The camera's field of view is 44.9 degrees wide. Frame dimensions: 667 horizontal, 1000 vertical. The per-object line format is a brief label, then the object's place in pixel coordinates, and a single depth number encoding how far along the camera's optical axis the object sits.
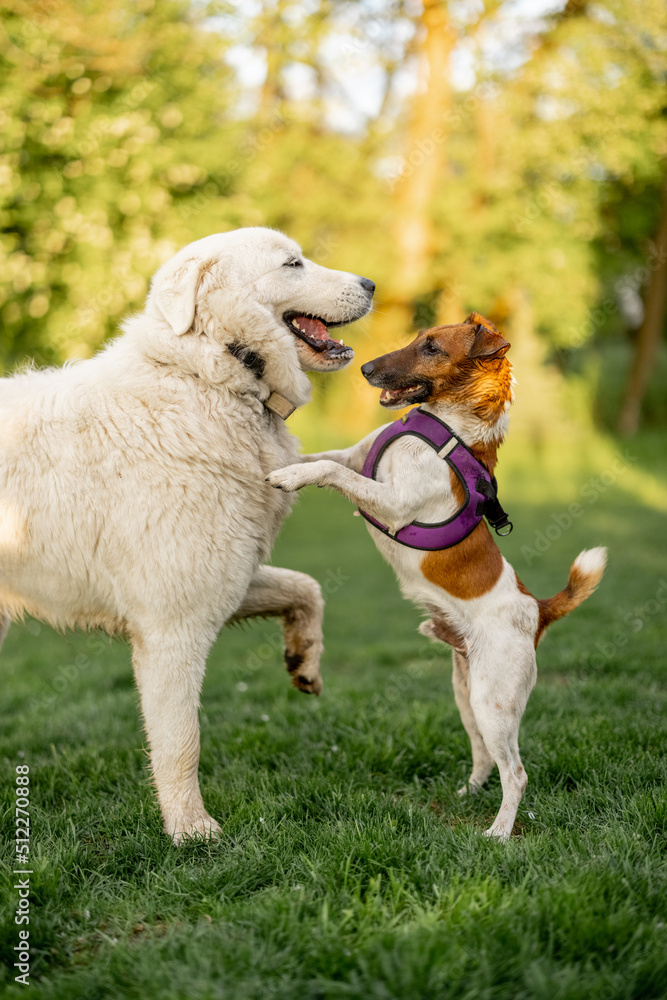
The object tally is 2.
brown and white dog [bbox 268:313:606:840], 3.15
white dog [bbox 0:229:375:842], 3.02
